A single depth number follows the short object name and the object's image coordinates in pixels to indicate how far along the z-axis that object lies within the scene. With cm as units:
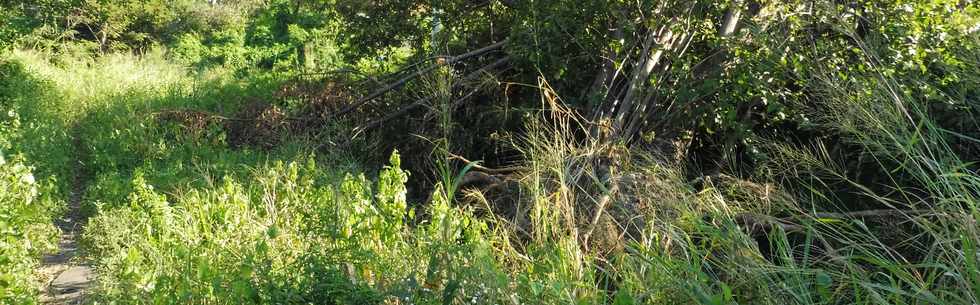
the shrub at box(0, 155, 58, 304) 452
